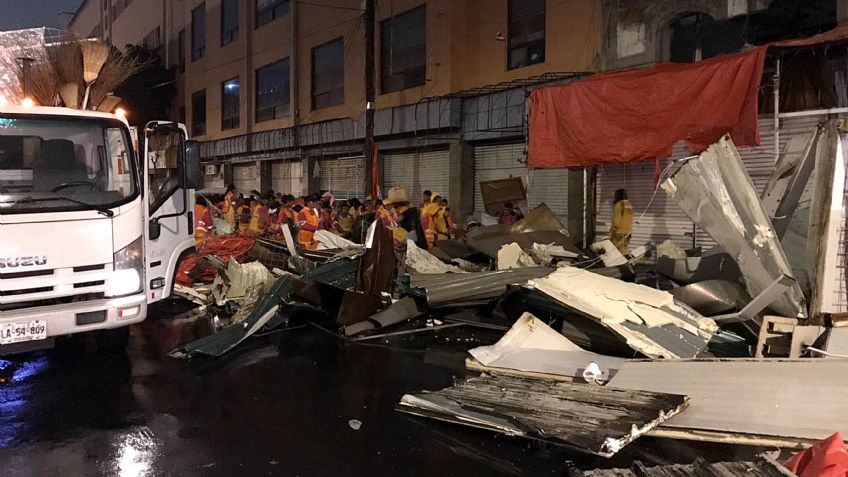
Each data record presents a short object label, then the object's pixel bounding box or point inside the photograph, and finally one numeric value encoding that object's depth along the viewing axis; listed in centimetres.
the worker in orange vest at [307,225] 1083
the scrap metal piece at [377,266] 732
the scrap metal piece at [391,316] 706
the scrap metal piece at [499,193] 1288
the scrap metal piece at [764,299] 470
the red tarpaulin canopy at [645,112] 772
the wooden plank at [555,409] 376
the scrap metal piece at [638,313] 506
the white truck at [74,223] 499
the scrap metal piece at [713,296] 561
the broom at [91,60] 675
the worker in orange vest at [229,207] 1449
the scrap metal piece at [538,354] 525
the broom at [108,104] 742
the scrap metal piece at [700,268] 629
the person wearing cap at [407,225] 1104
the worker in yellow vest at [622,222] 1038
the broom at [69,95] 654
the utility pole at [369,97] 1441
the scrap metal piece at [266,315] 640
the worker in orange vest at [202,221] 1032
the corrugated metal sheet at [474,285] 727
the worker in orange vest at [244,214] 1397
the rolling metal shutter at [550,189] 1266
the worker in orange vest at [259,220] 1295
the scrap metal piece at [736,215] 485
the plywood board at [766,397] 380
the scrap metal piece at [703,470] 319
